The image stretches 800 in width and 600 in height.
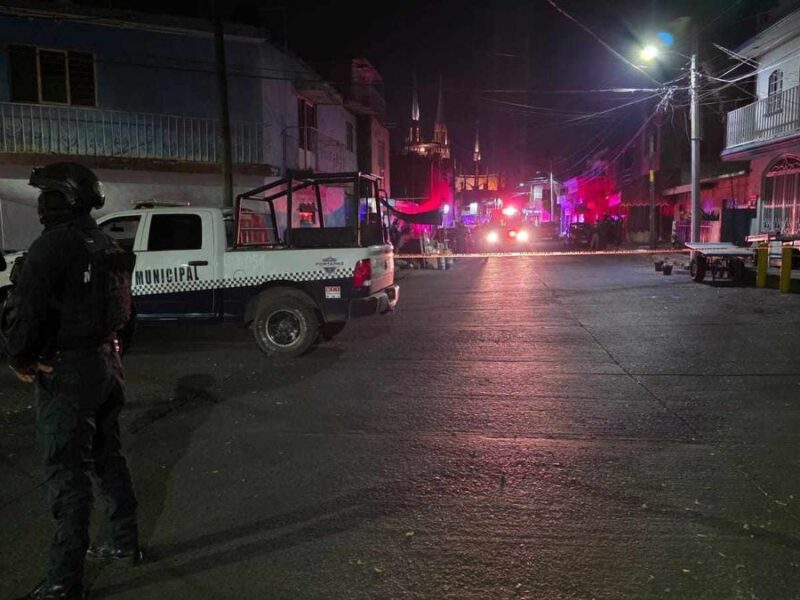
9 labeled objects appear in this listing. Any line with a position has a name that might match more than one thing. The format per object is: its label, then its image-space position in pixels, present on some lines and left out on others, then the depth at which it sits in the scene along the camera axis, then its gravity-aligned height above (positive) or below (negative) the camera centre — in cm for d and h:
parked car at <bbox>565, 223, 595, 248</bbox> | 3988 +21
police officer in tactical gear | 296 -45
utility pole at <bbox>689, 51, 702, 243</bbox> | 2028 +199
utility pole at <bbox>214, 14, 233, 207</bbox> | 1573 +309
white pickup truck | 841 -45
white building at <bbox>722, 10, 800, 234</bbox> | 1986 +342
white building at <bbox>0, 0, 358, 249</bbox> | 1652 +379
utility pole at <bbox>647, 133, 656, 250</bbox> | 2984 +113
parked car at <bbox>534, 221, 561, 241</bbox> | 5397 +56
